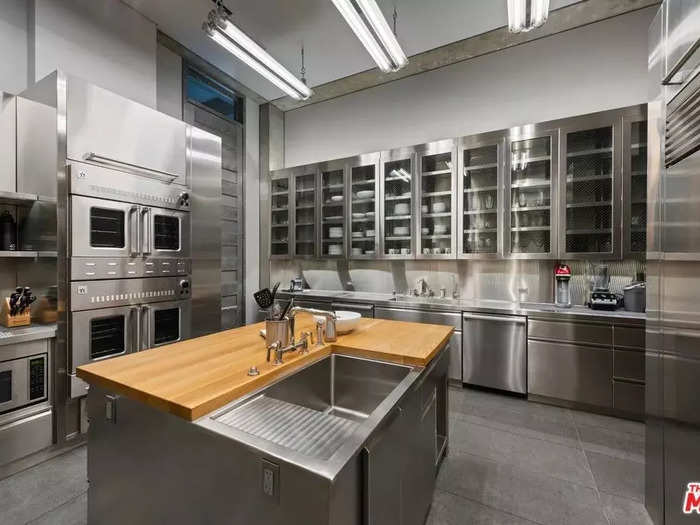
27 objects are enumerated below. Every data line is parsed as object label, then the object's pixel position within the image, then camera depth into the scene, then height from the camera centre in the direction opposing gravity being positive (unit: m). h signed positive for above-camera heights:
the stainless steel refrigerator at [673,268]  1.34 -0.03
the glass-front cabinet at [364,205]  4.05 +0.69
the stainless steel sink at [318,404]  1.05 -0.57
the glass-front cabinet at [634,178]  2.85 +0.71
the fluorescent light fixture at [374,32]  2.14 +1.64
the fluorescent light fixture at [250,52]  2.33 +1.66
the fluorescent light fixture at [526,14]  2.16 +1.67
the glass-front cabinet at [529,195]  3.19 +0.65
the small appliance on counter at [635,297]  2.78 -0.31
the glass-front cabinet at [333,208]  4.32 +0.68
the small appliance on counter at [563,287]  3.13 -0.26
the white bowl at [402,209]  3.91 +0.61
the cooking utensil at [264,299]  1.54 -0.19
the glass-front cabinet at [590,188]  2.90 +0.67
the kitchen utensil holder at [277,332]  1.45 -0.32
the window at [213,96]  3.91 +2.07
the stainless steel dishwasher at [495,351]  3.05 -0.87
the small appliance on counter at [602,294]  2.94 -0.31
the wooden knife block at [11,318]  2.21 -0.40
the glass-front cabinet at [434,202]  3.69 +0.67
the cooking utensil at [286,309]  1.52 -0.23
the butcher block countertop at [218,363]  1.08 -0.44
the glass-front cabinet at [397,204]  3.87 +0.66
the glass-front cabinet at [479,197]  3.40 +0.67
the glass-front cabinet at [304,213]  4.57 +0.66
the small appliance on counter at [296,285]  4.71 -0.38
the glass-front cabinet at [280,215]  4.73 +0.66
